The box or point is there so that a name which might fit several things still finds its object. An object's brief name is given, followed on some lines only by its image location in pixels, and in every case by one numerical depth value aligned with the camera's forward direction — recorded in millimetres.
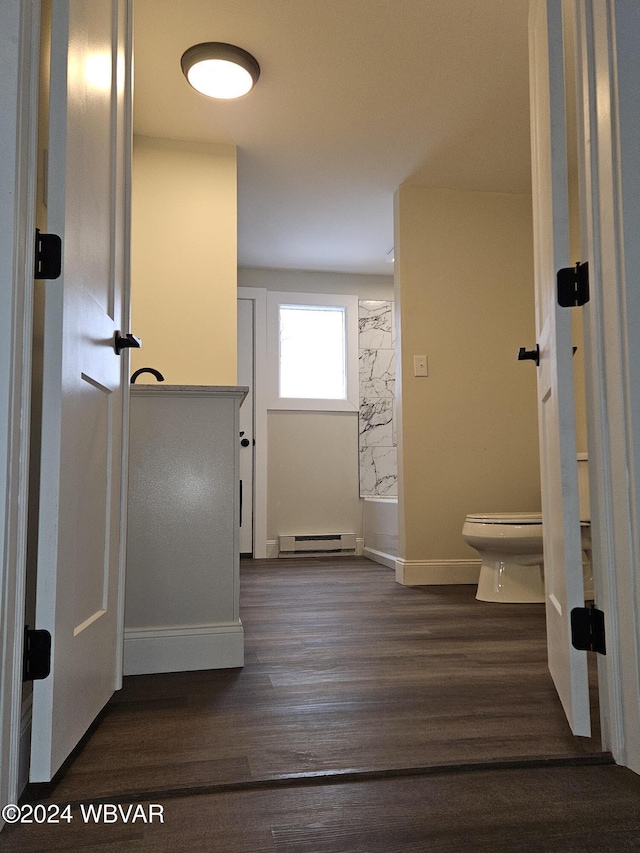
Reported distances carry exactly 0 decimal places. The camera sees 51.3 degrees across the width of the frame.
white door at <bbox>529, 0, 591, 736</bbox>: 1411
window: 5680
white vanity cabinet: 2043
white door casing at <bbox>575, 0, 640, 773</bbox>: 1285
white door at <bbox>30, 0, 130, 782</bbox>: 1224
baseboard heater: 5395
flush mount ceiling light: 2828
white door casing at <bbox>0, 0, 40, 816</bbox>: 1108
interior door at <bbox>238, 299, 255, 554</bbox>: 5375
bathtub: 4801
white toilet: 3158
